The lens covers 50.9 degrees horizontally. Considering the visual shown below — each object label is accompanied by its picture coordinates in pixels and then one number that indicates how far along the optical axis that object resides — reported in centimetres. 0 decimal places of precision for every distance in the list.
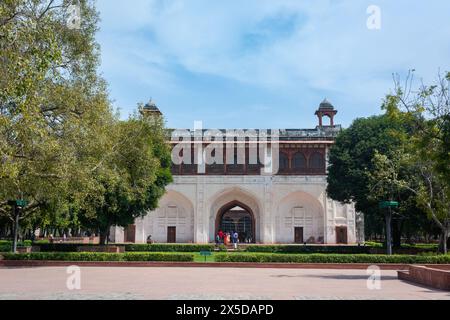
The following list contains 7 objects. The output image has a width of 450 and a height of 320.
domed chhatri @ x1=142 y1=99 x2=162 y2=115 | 4716
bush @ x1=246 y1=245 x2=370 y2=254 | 2848
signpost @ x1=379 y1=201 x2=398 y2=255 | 2158
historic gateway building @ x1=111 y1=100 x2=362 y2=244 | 4219
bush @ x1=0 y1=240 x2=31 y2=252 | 2806
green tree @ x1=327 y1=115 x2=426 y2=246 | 2794
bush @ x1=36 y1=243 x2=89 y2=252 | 2897
